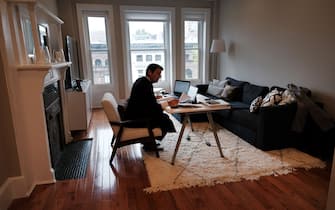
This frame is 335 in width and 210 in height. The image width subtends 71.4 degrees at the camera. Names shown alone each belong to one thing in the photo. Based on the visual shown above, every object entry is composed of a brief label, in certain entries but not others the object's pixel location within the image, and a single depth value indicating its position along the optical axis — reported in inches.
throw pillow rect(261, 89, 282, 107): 128.2
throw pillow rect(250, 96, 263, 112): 134.7
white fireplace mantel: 87.7
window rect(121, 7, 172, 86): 227.1
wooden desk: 107.5
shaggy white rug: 97.1
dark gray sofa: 120.1
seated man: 110.7
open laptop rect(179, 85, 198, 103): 120.5
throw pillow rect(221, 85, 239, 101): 181.6
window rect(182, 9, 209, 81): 239.3
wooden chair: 108.9
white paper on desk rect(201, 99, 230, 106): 115.9
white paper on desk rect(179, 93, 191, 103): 119.6
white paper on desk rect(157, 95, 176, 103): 120.0
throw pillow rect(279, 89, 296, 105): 124.1
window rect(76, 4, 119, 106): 213.0
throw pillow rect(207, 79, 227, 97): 193.7
